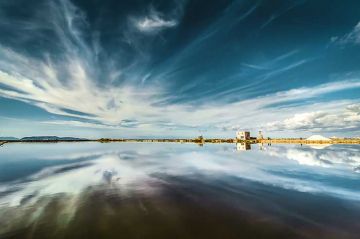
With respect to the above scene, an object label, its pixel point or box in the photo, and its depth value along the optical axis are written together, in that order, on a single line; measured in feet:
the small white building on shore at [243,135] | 520.38
